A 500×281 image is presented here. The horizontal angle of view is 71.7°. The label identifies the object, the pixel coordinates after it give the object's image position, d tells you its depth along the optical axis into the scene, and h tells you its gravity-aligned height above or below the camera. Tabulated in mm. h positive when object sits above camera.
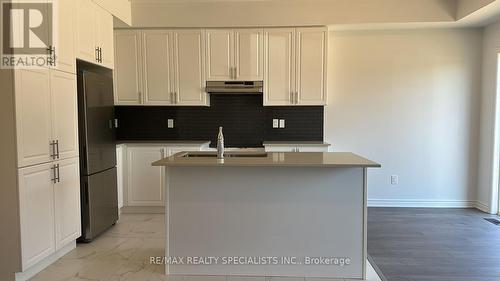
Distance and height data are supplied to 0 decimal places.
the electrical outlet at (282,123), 4859 -44
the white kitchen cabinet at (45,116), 2498 +37
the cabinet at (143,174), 4359 -681
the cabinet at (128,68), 4508 +685
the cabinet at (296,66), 4383 +699
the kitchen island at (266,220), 2619 -760
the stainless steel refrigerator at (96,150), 3289 -304
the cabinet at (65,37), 2934 +726
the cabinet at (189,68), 4477 +681
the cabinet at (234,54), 4434 +852
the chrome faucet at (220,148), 2785 -222
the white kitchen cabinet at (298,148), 4283 -342
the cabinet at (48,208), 2555 -715
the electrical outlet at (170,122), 4914 -32
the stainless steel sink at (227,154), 2977 -298
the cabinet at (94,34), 3293 +891
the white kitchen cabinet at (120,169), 4186 -611
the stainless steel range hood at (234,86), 4477 +443
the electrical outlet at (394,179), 4770 -806
